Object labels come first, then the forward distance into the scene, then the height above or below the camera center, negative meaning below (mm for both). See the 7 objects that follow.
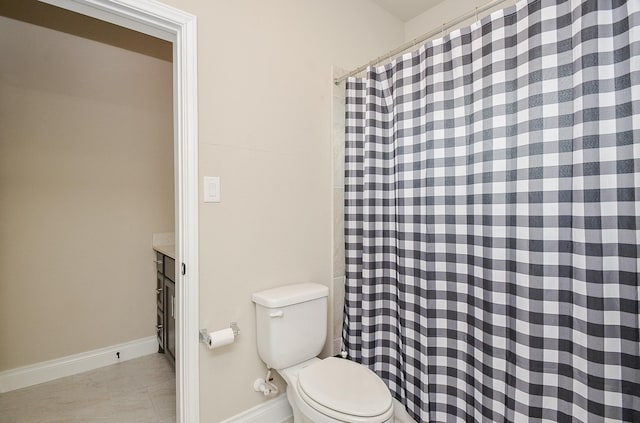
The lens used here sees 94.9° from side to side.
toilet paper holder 1338 -591
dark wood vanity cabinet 1959 -698
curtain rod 1144 +777
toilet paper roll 1312 -599
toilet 1130 -766
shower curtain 889 -55
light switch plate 1356 +78
